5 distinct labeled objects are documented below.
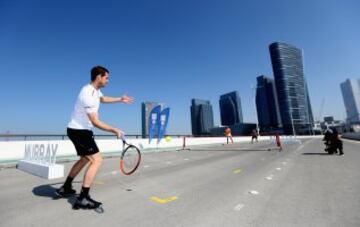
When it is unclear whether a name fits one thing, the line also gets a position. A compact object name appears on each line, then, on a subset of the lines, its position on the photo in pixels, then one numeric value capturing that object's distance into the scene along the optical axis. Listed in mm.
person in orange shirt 29000
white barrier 10023
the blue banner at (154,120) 18797
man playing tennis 2945
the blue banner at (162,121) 19062
